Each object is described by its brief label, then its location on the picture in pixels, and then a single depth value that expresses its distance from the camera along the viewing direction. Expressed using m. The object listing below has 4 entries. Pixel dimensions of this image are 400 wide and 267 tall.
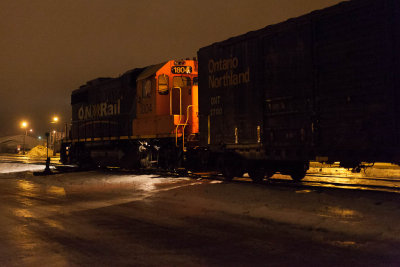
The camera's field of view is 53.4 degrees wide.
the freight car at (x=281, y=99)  8.46
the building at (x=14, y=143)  82.28
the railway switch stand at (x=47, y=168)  18.28
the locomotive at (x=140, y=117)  14.96
